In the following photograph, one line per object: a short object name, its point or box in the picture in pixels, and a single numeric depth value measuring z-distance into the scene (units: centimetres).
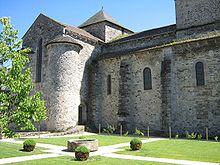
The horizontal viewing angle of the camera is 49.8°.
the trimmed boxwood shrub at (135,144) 1241
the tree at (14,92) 821
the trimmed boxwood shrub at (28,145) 1223
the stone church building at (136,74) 1831
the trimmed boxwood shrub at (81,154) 1009
